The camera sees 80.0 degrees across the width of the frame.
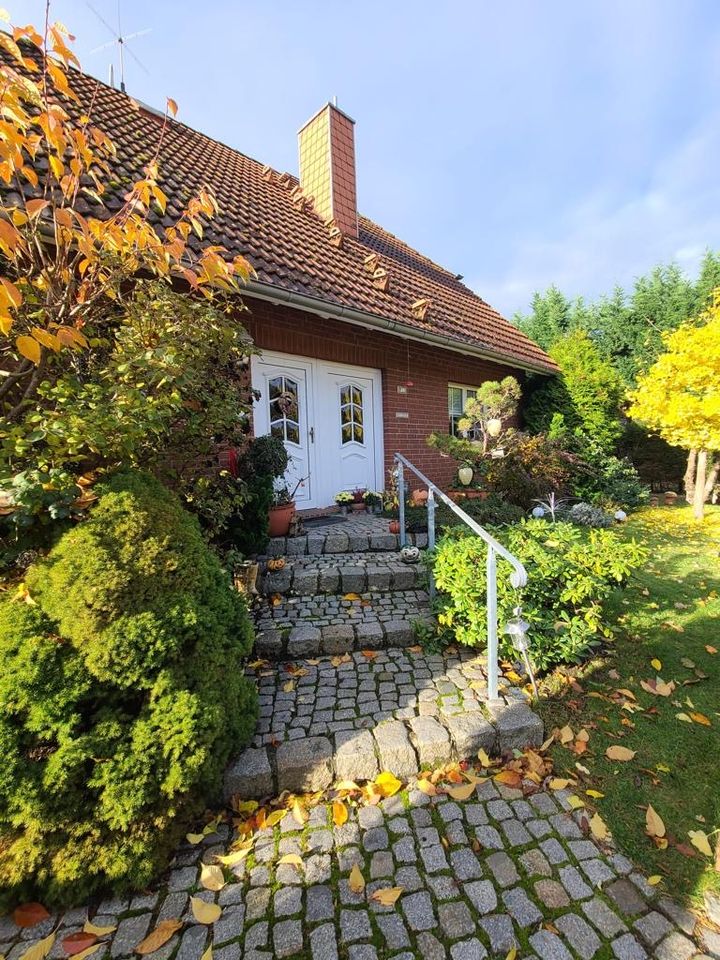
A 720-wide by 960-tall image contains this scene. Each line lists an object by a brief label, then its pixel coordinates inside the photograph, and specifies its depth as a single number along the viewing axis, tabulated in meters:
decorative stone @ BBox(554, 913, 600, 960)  1.44
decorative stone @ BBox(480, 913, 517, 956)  1.45
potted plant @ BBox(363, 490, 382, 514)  6.26
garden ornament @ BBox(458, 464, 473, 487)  6.03
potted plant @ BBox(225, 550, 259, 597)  3.43
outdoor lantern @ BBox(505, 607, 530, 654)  2.46
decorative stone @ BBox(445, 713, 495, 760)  2.24
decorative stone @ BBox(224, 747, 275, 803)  2.04
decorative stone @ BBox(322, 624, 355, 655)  3.12
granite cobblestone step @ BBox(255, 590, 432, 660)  3.09
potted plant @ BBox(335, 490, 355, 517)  6.02
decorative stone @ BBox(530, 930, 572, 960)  1.43
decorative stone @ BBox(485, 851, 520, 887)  1.67
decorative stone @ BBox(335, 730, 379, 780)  2.12
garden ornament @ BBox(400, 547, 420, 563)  4.24
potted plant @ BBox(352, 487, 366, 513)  6.16
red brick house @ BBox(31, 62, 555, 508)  5.23
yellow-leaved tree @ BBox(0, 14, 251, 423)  1.69
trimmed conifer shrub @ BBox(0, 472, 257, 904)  1.62
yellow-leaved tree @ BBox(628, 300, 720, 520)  6.69
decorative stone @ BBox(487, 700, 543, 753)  2.31
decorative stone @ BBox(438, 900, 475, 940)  1.50
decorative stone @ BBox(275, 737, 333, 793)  2.09
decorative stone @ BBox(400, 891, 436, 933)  1.53
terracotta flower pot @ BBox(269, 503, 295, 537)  4.59
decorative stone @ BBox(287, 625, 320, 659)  3.07
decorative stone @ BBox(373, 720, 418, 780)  2.16
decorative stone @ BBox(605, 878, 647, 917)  1.58
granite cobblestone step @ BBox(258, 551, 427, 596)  3.83
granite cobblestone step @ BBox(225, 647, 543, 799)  2.11
